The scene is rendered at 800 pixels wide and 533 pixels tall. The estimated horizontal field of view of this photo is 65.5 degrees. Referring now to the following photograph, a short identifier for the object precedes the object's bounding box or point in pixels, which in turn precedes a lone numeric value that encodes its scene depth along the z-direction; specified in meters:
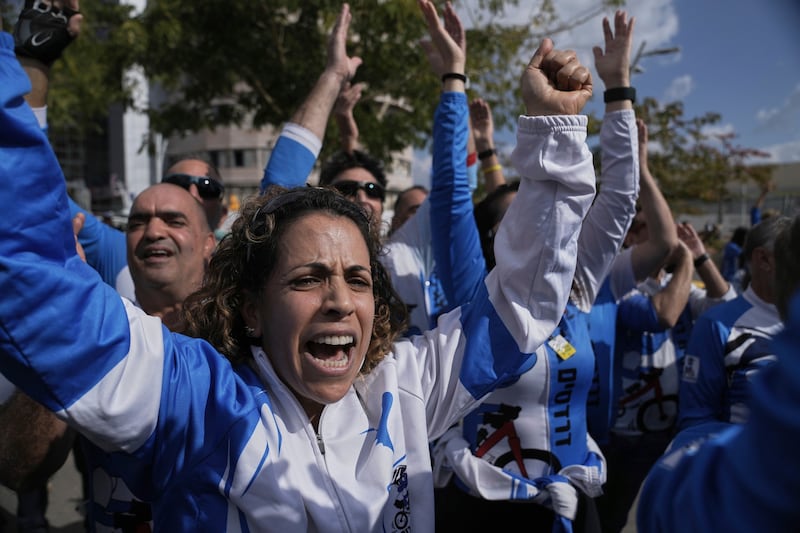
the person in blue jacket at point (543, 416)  2.29
